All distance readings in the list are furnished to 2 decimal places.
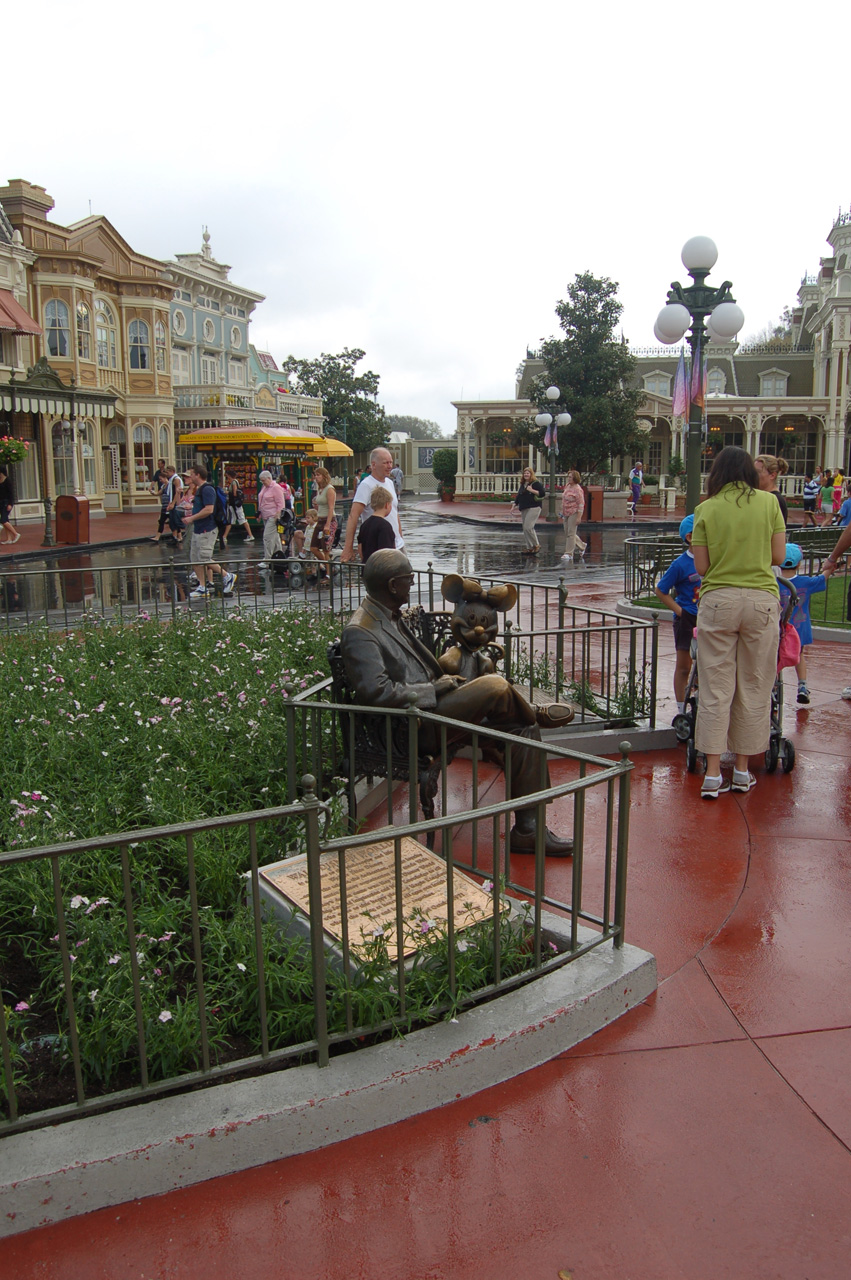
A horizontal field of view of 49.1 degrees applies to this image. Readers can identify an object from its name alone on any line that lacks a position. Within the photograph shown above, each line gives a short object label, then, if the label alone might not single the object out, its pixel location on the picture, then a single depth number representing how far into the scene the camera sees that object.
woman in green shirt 5.11
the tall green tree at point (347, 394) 67.94
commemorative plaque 3.22
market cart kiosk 25.62
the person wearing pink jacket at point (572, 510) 19.59
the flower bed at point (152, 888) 2.87
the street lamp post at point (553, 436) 29.53
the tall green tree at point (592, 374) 39.41
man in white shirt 8.33
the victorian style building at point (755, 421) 48.34
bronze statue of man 4.25
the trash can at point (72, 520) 23.23
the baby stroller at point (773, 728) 5.79
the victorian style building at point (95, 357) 30.70
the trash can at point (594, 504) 33.00
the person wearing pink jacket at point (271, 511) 15.87
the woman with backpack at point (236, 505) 24.83
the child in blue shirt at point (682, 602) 6.49
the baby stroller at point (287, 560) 11.07
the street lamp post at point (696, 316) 11.26
